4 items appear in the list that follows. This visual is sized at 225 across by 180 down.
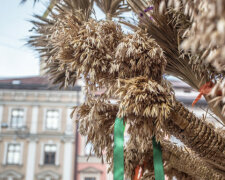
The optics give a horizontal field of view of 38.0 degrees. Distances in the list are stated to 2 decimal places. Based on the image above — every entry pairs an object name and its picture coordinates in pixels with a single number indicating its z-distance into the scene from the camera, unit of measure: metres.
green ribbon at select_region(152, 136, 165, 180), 1.79
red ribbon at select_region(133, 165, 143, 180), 2.33
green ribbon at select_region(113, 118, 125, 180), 1.69
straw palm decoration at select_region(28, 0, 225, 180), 1.63
